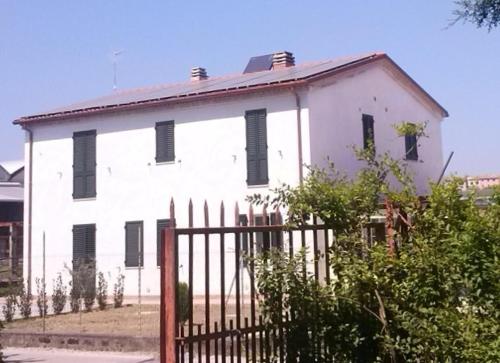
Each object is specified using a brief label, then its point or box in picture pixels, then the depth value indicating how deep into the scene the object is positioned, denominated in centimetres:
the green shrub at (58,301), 1934
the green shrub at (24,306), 1855
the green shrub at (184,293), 896
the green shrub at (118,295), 2098
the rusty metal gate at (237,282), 458
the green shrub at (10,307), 1786
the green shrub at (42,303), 1681
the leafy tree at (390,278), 506
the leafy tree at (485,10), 1045
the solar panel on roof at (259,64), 2835
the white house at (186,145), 2283
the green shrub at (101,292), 2030
